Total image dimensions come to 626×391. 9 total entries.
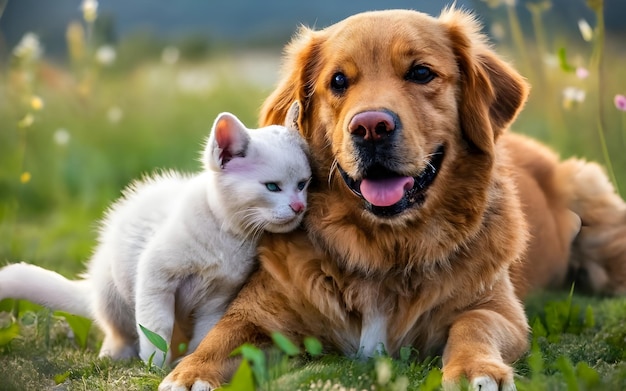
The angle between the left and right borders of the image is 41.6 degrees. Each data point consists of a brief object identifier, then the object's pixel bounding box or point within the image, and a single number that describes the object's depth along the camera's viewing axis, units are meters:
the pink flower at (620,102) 4.14
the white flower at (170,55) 7.78
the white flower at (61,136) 6.00
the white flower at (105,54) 6.68
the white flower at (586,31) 4.35
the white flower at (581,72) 4.35
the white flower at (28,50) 4.70
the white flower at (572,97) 4.78
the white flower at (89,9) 5.02
